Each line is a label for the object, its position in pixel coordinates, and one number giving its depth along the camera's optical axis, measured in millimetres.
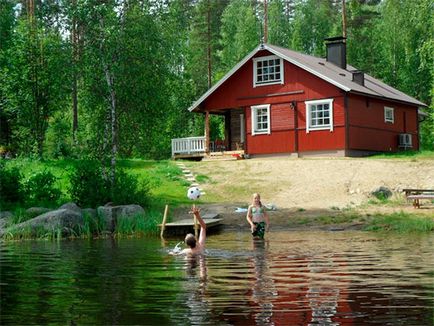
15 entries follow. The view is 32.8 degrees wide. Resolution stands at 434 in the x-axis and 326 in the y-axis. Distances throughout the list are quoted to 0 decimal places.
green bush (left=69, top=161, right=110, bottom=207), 25297
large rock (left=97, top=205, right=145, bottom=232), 22875
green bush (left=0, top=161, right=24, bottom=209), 26016
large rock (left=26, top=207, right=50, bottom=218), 23391
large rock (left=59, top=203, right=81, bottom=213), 23112
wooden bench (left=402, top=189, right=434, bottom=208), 24500
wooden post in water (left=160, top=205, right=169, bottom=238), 21891
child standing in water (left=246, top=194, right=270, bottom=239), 19391
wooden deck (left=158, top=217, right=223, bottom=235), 21656
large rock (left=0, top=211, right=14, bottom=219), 23438
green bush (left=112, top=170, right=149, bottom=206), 25297
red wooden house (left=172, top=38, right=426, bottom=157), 37375
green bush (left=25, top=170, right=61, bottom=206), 26453
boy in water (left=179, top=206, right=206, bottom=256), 15461
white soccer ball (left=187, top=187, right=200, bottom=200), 18469
